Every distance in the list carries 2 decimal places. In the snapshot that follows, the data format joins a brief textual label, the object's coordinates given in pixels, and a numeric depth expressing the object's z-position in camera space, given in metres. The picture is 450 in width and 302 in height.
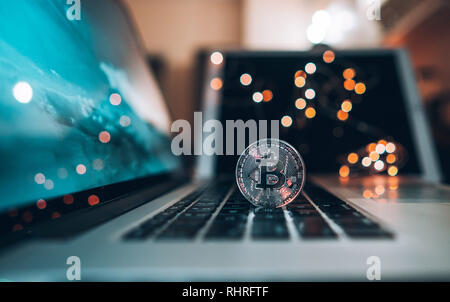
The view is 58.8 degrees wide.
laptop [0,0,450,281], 0.16
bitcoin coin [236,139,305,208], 0.23
